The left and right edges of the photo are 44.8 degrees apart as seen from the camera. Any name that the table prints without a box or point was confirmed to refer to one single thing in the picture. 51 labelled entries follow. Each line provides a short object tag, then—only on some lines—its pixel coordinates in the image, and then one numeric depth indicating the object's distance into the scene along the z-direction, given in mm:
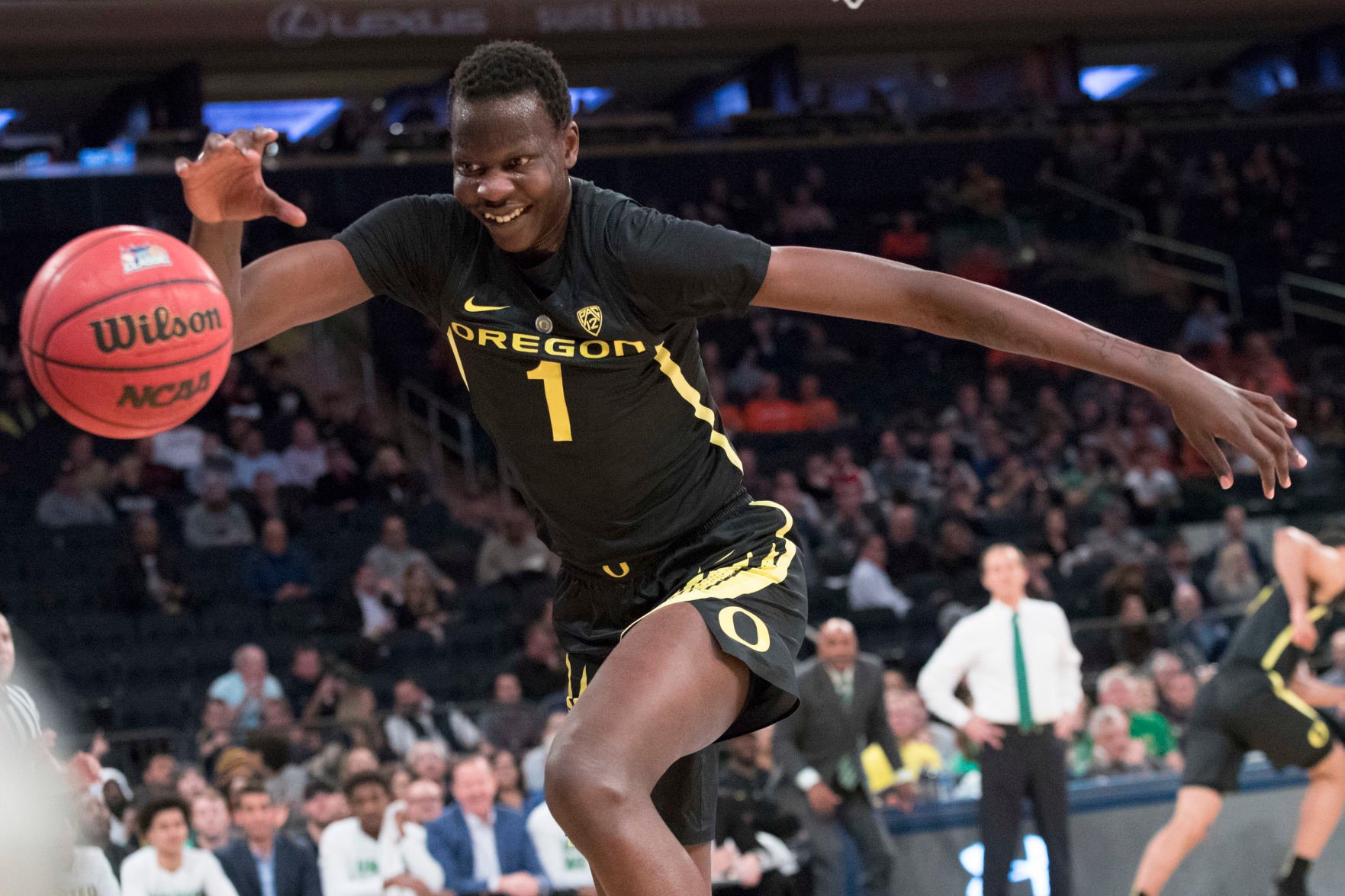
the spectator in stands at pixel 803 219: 17234
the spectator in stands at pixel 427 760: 8195
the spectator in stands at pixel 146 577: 11078
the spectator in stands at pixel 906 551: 12461
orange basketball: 3424
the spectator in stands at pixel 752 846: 8023
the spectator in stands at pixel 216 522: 11945
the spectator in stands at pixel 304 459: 12930
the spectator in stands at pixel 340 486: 12750
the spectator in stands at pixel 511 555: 12070
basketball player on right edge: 7980
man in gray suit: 8102
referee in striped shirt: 4020
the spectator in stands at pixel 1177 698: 9883
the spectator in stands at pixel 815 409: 14781
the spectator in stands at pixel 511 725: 9312
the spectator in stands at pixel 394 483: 12898
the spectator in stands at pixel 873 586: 12094
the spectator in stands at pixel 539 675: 10359
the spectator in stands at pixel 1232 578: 12453
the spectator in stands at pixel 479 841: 7844
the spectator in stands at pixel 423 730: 9500
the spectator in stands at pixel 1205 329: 16781
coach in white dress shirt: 8070
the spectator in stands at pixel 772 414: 14588
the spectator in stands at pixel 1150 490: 13805
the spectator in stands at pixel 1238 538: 12766
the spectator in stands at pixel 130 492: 12172
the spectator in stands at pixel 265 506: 12258
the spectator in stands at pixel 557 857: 7941
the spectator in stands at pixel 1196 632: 10852
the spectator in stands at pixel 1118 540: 12625
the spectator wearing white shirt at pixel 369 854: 7627
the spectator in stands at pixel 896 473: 13711
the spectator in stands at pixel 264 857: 7422
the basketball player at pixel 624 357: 3424
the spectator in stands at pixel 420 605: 11297
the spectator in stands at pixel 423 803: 7973
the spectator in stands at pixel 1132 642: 10680
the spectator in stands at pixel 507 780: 8383
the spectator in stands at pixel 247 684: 9805
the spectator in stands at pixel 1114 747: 9195
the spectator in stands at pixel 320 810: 8055
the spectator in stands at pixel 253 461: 12719
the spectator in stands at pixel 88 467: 12164
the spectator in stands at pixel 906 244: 17062
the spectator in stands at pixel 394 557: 11641
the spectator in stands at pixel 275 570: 11609
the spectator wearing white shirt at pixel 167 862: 7203
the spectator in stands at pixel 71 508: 11875
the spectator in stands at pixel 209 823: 7621
